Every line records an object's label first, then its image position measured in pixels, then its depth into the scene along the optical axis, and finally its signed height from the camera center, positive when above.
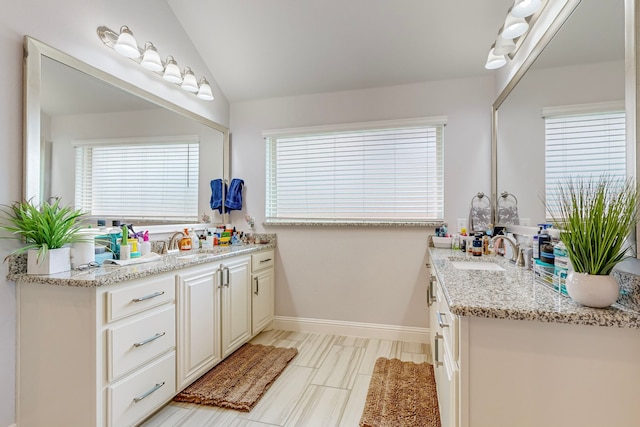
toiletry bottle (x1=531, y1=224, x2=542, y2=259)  1.54 -0.16
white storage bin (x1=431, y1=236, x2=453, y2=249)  2.57 -0.22
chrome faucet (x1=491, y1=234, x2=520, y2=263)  1.90 -0.18
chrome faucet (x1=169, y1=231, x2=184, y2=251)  2.48 -0.20
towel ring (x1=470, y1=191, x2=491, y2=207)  2.63 +0.17
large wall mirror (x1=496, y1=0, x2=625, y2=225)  1.20 +0.63
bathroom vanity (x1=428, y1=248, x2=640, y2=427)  0.94 -0.47
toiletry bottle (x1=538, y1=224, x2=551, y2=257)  1.47 -0.11
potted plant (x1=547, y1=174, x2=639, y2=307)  0.99 -0.08
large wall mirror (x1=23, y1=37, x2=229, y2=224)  1.60 +0.63
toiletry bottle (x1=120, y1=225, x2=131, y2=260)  1.89 -0.19
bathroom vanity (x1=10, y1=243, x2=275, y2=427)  1.40 -0.64
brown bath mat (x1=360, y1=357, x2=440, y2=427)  1.72 -1.13
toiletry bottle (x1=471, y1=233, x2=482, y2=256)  2.27 -0.23
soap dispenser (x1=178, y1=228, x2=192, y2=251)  2.53 -0.23
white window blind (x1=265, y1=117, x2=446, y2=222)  2.80 +0.42
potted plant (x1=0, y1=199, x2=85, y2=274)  1.49 -0.09
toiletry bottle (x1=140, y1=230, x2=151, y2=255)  2.08 -0.20
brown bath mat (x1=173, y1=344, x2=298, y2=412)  1.90 -1.13
